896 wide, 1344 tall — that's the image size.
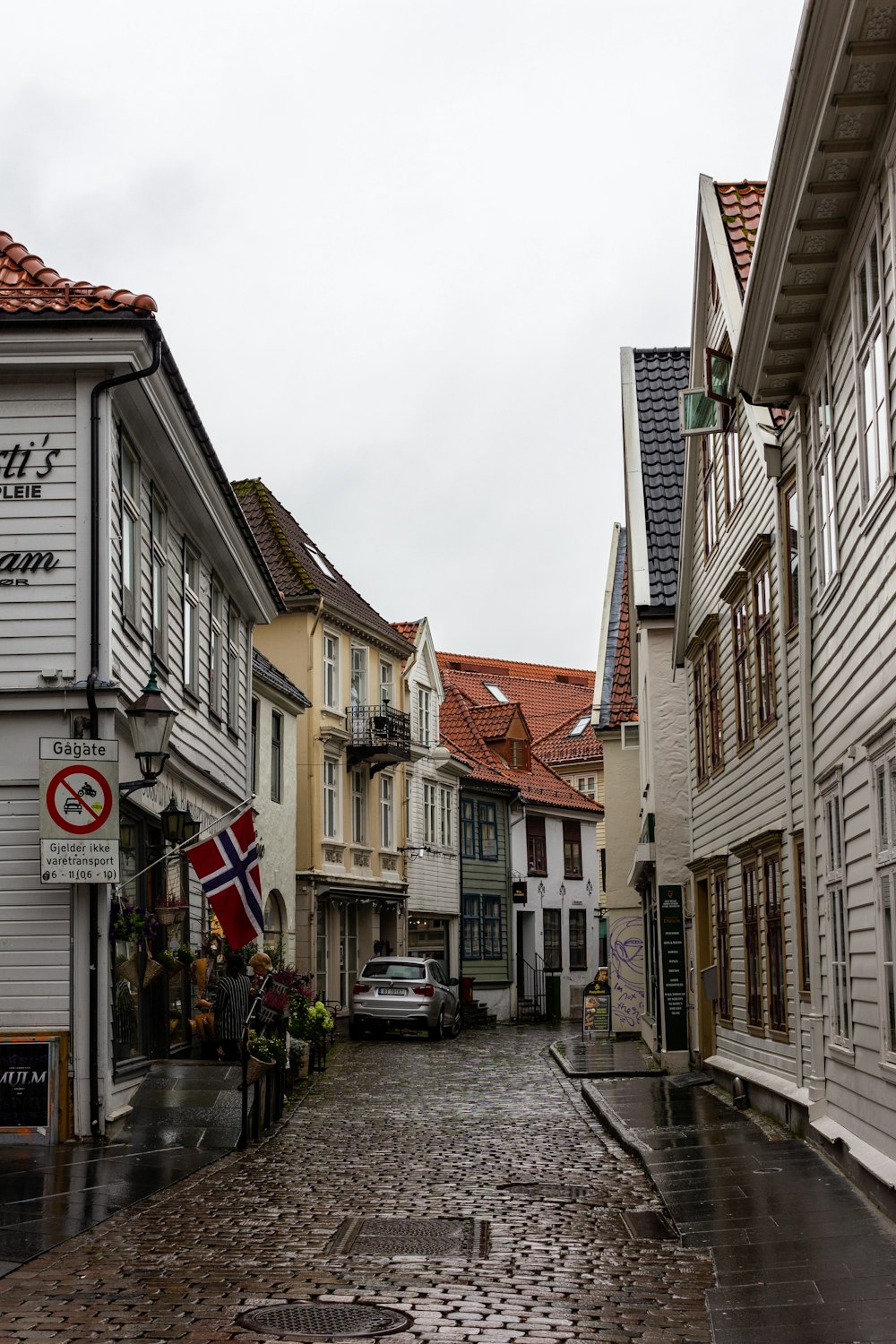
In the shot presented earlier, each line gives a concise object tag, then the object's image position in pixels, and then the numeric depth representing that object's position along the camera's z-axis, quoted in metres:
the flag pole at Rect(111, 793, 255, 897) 13.92
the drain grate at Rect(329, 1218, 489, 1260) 8.88
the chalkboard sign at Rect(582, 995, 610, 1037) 32.34
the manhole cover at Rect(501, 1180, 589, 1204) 10.88
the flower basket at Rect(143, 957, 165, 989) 15.19
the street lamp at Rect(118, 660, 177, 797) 13.84
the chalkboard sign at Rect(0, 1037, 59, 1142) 12.86
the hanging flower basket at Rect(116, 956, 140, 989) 14.20
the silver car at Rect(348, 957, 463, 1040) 30.47
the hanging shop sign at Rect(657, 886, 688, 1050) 21.70
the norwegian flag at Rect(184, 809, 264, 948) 14.79
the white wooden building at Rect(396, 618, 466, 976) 44.72
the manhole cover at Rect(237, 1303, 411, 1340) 6.93
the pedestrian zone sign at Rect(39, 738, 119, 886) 12.94
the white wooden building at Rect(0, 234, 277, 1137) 13.12
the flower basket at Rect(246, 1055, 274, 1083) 13.82
